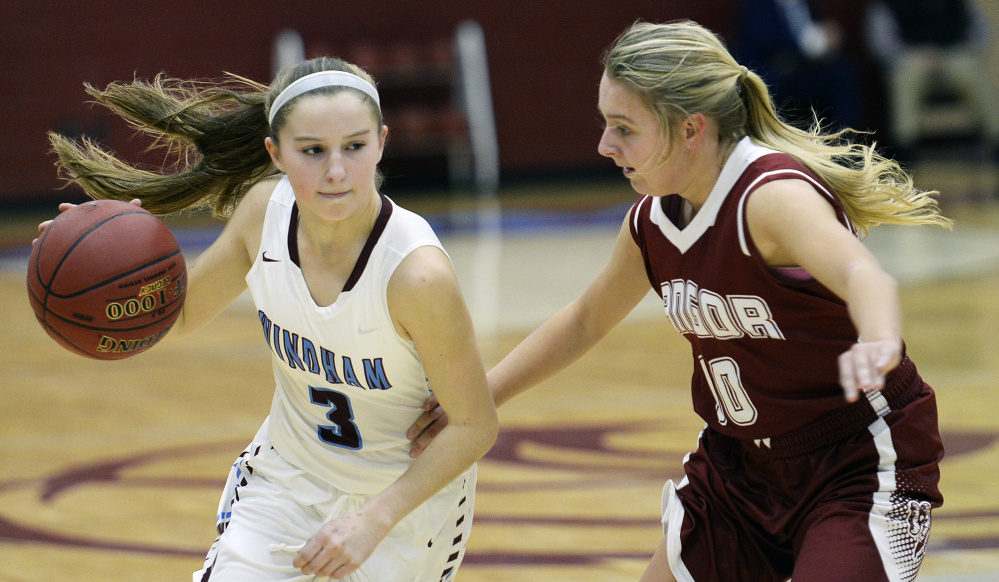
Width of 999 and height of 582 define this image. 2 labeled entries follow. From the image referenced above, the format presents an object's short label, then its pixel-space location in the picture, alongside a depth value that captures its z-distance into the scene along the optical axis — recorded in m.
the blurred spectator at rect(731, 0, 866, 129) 25.37
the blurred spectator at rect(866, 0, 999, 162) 25.95
